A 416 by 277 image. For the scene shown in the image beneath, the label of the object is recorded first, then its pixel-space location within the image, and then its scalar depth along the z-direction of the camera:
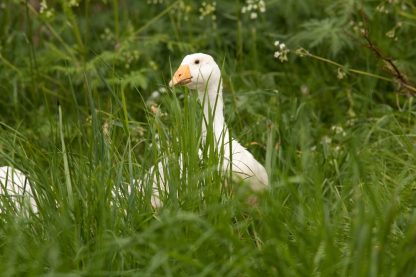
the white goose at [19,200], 7.01
